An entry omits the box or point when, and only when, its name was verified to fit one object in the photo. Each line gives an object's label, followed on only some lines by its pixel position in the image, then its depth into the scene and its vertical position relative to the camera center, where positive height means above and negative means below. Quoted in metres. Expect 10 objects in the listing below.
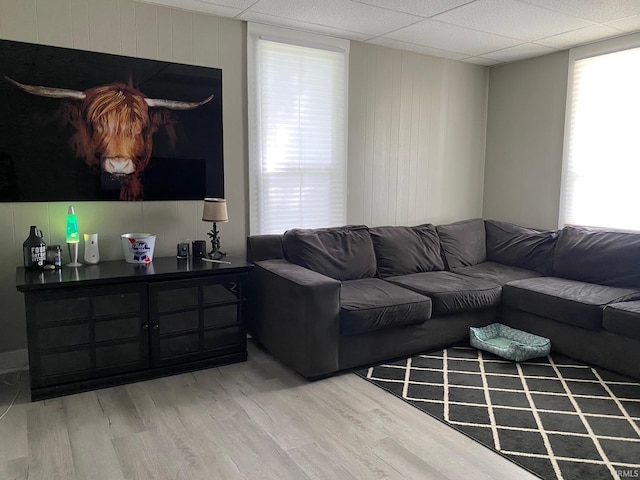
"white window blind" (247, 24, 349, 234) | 3.70 +0.41
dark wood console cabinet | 2.66 -0.83
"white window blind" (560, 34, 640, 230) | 3.86 +0.36
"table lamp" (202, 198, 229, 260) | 3.37 -0.22
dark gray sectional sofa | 3.01 -0.77
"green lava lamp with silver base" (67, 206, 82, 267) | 3.05 -0.36
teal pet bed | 3.28 -1.13
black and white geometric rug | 2.20 -1.22
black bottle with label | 2.88 -0.43
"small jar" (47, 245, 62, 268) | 2.98 -0.47
